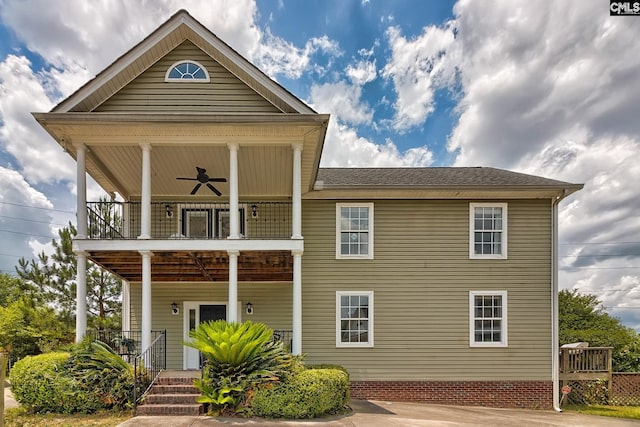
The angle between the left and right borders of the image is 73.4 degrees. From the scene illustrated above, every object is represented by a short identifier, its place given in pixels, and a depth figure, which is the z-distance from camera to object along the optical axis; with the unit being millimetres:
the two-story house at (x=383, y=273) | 11688
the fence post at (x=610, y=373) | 12562
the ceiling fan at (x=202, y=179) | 10641
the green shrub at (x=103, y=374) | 8281
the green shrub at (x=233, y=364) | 8047
